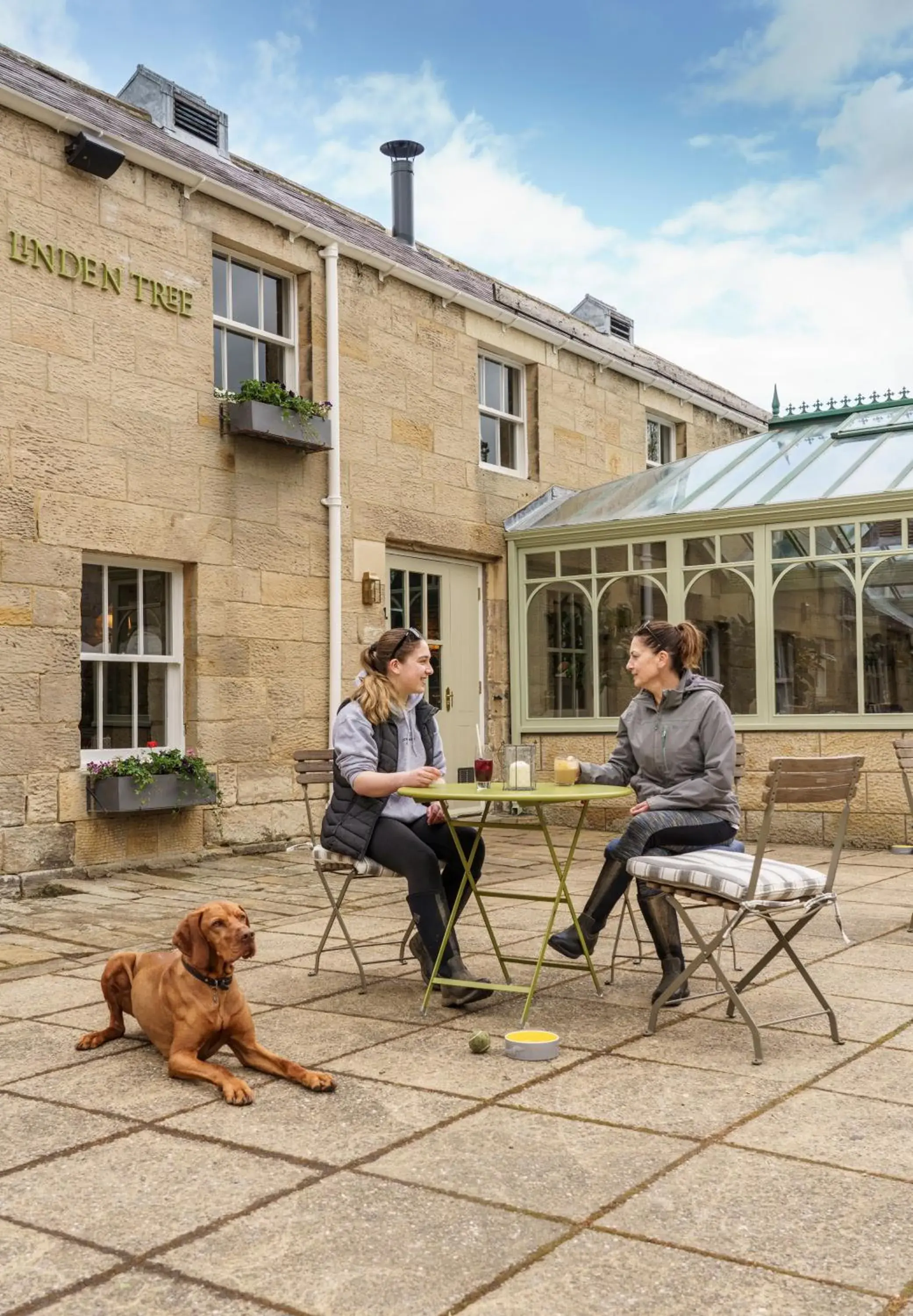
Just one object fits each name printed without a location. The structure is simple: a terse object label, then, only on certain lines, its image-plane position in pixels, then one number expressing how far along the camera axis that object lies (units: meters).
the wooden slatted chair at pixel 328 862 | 4.59
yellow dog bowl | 3.77
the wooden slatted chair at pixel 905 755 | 5.96
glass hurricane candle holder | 4.55
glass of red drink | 4.69
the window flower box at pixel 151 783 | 7.71
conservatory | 9.37
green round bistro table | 4.20
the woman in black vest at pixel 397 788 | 4.48
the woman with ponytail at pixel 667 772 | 4.51
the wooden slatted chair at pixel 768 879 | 3.92
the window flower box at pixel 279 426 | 8.67
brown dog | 3.53
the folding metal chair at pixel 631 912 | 4.66
